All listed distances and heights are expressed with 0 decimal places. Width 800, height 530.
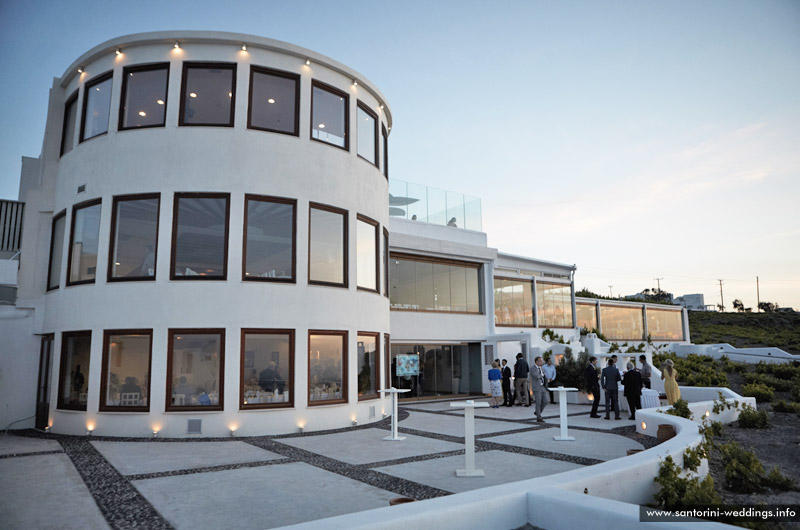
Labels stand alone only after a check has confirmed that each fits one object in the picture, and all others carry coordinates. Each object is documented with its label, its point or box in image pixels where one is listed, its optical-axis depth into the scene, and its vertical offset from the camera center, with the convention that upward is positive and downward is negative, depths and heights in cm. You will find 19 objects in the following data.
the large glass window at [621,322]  3412 +103
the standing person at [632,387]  1355 -128
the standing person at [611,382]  1391 -117
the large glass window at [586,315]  3165 +136
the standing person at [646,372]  1683 -111
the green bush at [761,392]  1748 -183
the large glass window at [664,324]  3826 +103
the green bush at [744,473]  706 -184
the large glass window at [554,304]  2762 +179
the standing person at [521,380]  1791 -147
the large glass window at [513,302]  2472 +172
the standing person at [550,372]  1758 -115
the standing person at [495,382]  1809 -154
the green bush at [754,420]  1251 -195
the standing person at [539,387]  1370 -133
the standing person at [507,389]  1809 -178
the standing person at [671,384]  1318 -116
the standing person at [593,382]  1453 -126
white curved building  1167 +214
